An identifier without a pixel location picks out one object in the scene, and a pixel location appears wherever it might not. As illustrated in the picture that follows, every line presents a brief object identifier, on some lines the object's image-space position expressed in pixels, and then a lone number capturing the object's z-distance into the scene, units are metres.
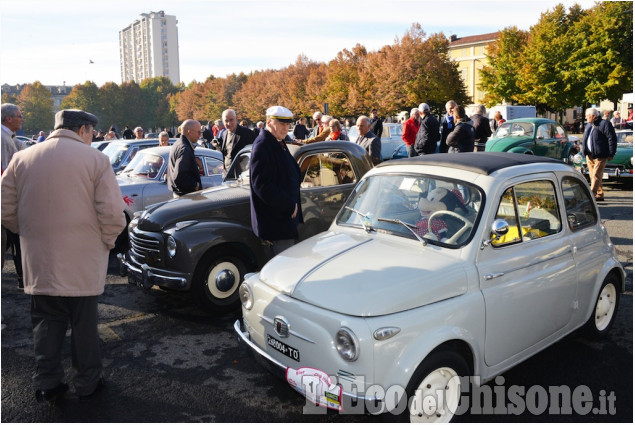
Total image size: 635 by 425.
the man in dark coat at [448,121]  11.03
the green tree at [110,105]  119.81
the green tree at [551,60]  49.12
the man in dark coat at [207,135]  23.08
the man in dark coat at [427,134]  10.62
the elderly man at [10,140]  5.88
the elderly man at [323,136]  8.20
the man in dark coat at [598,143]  11.89
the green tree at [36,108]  116.00
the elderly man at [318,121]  13.28
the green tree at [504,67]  57.31
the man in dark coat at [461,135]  9.94
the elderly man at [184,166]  7.11
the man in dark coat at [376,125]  16.43
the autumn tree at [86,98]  117.06
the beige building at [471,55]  84.66
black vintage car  5.68
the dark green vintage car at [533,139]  15.25
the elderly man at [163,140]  11.23
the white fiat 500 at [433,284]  3.13
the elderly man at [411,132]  11.83
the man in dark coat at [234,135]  9.48
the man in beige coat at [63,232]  3.65
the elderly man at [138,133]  17.23
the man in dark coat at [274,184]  4.97
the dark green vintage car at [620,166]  14.07
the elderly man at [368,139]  9.89
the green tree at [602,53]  44.84
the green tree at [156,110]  129.50
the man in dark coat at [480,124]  11.65
